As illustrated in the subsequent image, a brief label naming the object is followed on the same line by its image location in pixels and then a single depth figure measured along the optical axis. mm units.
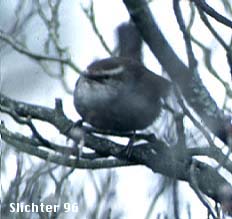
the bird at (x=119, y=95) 7777
